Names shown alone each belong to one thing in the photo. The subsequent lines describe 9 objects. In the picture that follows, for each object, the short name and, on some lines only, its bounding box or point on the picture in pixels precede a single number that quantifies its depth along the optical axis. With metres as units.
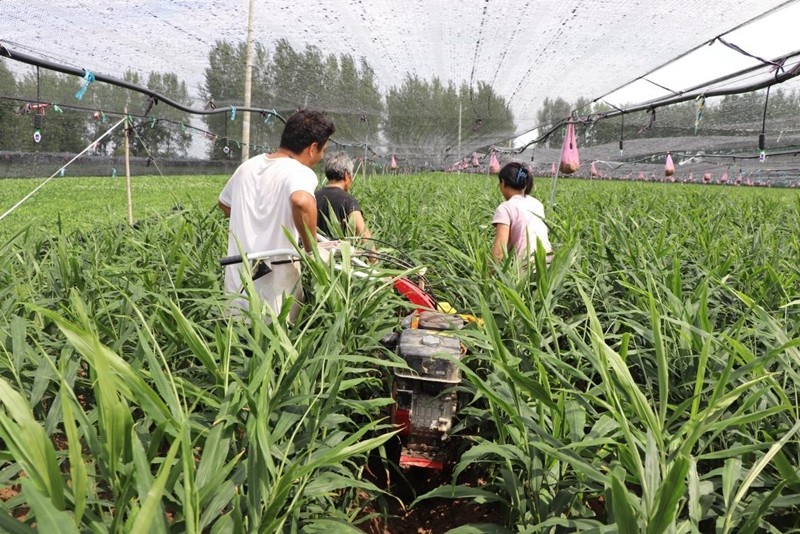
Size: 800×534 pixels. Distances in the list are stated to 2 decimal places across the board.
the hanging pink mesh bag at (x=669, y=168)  19.47
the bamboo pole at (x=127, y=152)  4.62
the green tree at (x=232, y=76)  9.28
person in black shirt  3.35
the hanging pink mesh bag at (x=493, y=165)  17.99
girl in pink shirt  3.06
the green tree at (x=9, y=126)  12.50
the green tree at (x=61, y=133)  14.12
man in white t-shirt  2.26
